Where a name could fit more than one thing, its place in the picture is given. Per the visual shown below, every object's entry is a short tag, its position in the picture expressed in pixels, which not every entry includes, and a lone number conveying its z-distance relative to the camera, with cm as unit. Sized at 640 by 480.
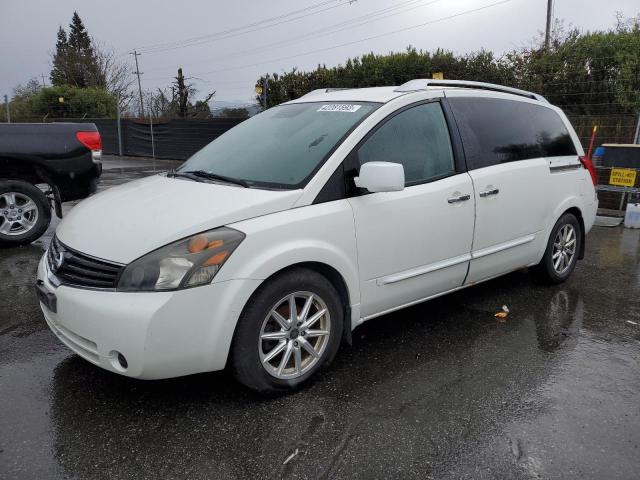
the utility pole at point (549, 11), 2233
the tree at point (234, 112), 2180
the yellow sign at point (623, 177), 814
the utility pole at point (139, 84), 4462
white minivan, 266
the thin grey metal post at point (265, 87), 1623
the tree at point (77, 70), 4184
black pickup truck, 625
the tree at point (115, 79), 4334
